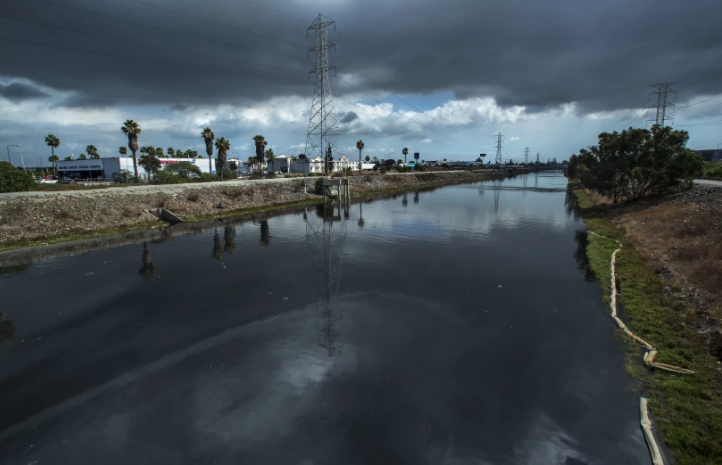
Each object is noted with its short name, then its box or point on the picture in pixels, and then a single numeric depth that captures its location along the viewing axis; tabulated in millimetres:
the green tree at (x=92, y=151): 132450
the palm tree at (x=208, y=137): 90438
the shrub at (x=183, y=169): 98125
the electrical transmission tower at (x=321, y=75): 64500
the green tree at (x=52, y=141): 114750
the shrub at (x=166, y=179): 68062
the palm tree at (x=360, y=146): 166875
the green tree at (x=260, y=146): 106312
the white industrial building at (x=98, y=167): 110875
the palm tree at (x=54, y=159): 126125
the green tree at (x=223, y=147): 95562
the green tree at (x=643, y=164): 43312
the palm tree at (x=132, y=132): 76500
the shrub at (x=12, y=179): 45812
